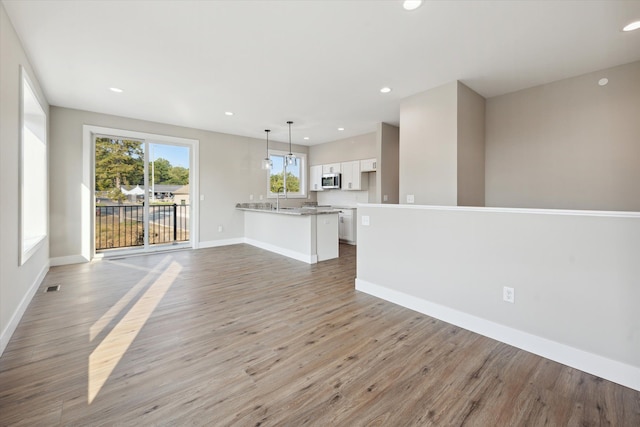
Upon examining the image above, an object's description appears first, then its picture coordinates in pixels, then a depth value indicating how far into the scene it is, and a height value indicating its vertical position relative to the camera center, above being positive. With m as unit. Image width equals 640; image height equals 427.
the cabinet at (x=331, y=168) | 7.19 +1.10
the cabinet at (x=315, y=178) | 7.71 +0.89
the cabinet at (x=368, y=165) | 6.32 +1.04
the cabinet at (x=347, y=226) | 6.75 -0.42
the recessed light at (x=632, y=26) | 2.36 +1.61
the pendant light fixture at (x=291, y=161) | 5.89 +1.04
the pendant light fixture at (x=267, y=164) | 5.72 +0.94
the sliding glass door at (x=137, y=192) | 5.26 +0.34
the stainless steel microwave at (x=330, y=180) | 7.06 +0.75
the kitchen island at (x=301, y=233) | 4.98 -0.49
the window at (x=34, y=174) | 3.25 +0.47
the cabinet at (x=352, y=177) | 6.71 +0.80
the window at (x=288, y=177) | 7.52 +0.90
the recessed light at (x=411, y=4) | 2.09 +1.59
